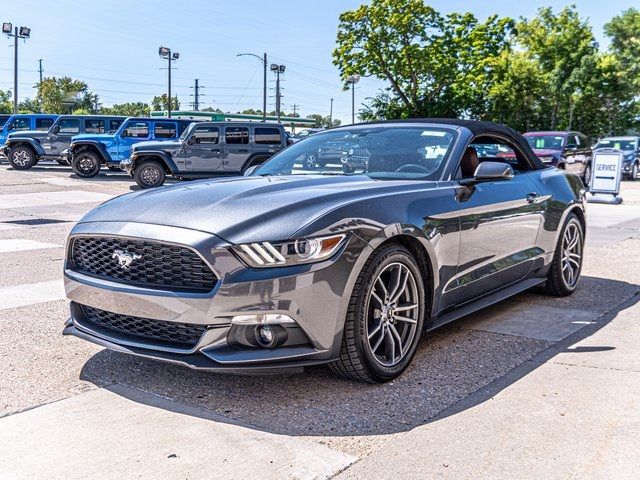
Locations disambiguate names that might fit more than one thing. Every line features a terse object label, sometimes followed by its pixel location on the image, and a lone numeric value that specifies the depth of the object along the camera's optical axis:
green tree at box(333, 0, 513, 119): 40.81
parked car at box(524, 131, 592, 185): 20.08
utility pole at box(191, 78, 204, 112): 97.86
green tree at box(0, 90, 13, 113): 86.69
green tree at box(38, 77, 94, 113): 84.38
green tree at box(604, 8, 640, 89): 42.84
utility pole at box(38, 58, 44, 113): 86.97
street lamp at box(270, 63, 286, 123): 52.28
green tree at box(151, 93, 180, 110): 129.81
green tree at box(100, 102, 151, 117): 128.38
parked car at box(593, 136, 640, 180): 25.66
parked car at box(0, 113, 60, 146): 24.59
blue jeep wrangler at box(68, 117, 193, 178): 20.95
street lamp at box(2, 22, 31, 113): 43.69
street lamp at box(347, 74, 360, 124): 40.44
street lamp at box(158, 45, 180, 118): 52.60
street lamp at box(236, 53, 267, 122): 52.09
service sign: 16.19
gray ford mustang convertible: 3.17
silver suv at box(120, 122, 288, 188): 17.94
